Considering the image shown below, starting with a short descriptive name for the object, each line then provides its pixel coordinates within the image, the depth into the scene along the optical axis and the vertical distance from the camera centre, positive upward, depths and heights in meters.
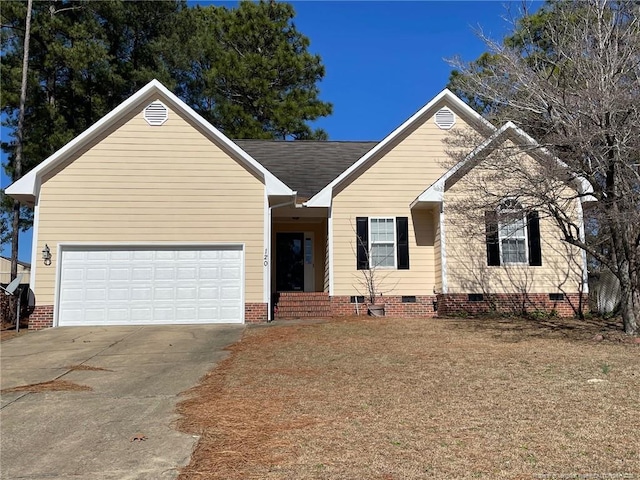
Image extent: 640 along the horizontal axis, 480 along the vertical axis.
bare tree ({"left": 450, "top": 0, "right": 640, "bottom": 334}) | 9.51 +3.31
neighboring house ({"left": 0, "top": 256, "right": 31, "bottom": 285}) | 30.54 +1.69
